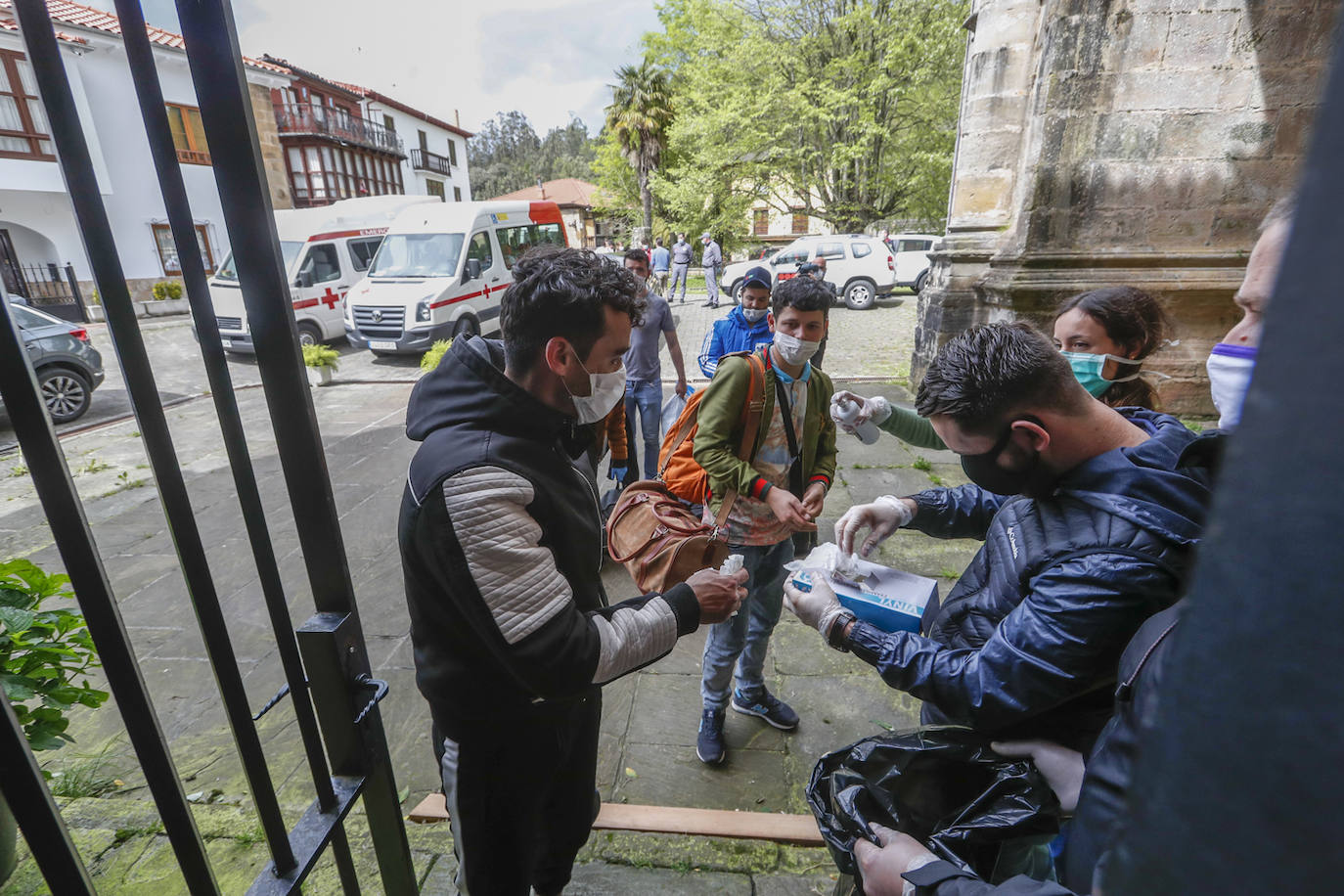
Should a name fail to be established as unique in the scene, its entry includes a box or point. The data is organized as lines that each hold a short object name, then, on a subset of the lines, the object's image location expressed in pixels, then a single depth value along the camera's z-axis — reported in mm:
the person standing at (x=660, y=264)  17875
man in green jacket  2598
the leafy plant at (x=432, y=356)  8203
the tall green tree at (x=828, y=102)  17062
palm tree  24719
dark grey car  7637
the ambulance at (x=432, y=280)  10992
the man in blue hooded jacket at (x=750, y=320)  4633
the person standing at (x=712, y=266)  16672
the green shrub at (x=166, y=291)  17922
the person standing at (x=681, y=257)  17688
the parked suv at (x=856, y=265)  15422
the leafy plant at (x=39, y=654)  1727
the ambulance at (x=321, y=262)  11547
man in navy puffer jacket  1318
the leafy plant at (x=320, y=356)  9492
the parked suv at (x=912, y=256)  16938
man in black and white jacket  1387
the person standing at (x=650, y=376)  4941
